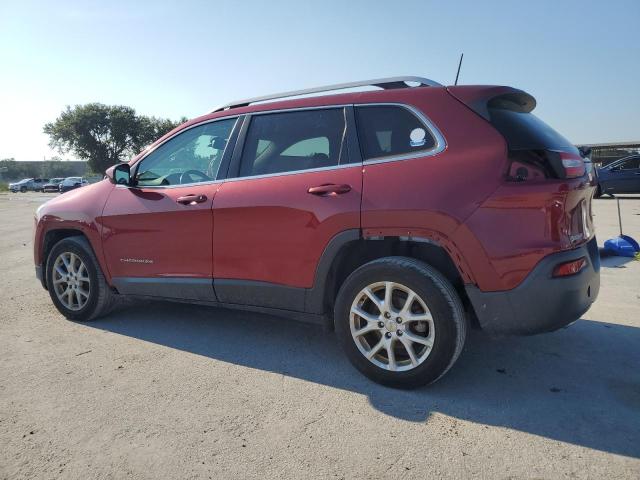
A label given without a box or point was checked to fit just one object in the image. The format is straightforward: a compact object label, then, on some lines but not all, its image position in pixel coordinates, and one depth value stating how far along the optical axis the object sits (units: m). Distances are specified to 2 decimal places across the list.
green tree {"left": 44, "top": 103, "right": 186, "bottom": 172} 57.56
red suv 2.65
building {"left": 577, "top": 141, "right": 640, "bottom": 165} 36.28
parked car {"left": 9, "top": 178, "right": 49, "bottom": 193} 55.78
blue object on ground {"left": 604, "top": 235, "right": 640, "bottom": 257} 6.73
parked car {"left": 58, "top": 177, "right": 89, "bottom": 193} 50.16
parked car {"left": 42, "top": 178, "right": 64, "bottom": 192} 53.17
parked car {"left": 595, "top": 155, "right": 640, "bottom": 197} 17.45
